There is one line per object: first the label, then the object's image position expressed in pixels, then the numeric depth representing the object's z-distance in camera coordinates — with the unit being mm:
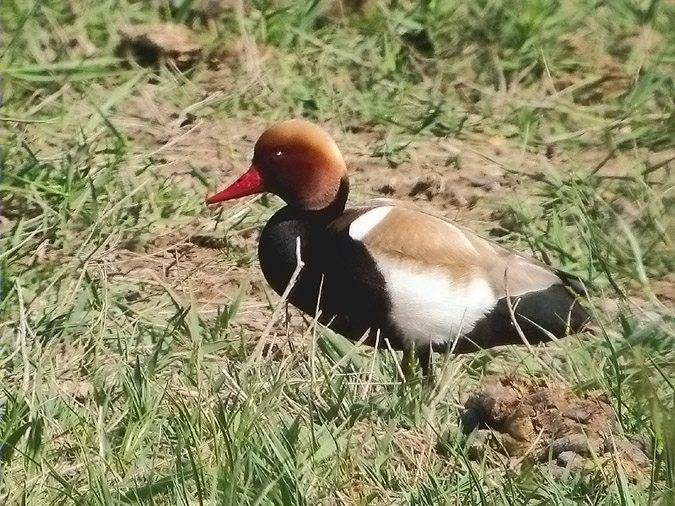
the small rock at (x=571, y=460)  4977
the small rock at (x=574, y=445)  5078
